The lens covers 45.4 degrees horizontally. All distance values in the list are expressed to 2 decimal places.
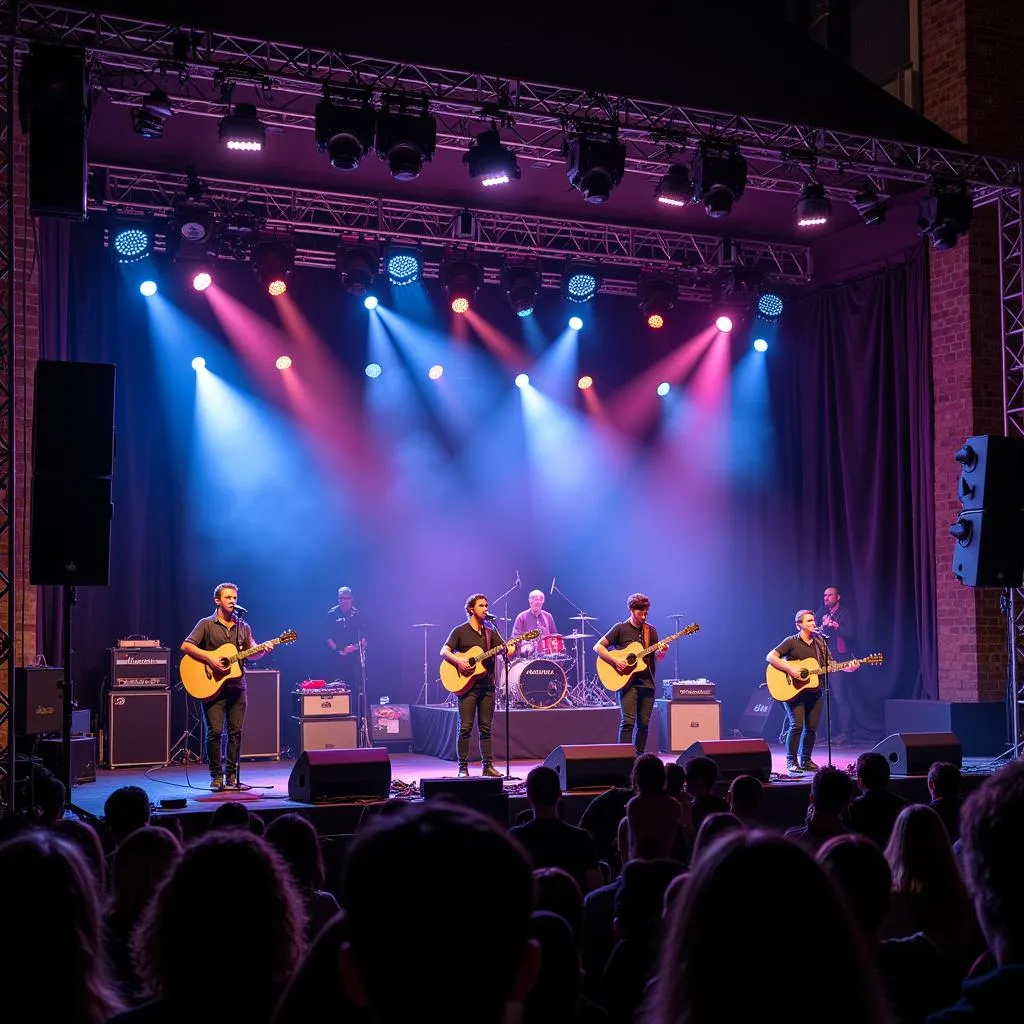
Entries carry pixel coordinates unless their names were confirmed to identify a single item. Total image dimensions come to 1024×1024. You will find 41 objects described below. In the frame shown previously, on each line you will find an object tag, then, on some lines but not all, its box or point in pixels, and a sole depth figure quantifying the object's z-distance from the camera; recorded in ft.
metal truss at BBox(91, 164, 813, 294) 47.29
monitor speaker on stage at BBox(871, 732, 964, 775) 35.12
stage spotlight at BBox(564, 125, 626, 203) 36.73
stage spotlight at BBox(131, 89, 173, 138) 34.04
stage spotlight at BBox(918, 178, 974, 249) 42.04
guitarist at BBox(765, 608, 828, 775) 40.29
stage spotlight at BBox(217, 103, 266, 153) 34.42
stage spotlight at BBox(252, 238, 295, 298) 47.55
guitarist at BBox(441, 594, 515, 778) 39.63
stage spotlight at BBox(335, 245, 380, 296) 49.19
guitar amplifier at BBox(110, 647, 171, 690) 45.06
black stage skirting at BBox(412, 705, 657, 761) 46.88
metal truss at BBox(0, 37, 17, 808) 28.78
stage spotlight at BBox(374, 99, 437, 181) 35.01
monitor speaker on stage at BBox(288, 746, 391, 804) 30.78
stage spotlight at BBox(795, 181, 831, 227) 41.06
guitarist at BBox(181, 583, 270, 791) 36.63
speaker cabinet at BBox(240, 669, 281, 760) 47.60
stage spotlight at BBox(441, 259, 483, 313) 50.96
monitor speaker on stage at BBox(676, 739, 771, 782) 34.53
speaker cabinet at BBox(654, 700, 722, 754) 49.06
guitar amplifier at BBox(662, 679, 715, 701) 49.83
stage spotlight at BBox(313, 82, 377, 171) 34.40
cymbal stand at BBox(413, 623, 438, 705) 53.57
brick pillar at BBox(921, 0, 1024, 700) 45.27
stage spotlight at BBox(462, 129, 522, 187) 36.63
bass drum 47.55
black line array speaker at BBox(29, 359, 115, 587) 26.50
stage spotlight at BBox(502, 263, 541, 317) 51.83
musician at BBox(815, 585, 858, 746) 51.85
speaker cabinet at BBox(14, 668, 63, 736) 31.14
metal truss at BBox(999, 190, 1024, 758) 43.01
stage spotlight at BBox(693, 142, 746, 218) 38.73
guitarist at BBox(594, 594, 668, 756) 41.01
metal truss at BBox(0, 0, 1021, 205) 32.32
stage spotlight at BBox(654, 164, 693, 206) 39.55
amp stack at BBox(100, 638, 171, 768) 44.21
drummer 51.55
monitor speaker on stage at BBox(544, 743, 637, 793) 33.01
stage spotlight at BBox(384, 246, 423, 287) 49.42
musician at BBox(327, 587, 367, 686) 51.88
